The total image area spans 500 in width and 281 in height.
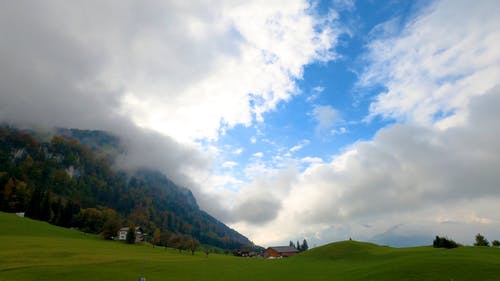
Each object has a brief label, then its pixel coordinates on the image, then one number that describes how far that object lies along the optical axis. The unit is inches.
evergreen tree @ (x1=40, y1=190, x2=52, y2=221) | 6215.1
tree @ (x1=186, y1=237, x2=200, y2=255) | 5920.3
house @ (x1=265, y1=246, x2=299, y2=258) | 7484.7
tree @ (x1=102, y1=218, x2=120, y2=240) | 5339.6
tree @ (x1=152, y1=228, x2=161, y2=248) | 6107.3
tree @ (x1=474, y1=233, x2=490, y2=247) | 3750.0
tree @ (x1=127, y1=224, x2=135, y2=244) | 5275.6
